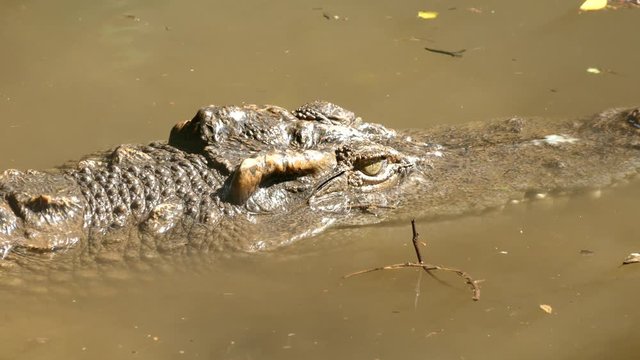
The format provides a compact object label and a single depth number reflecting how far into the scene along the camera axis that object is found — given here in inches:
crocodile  361.4
